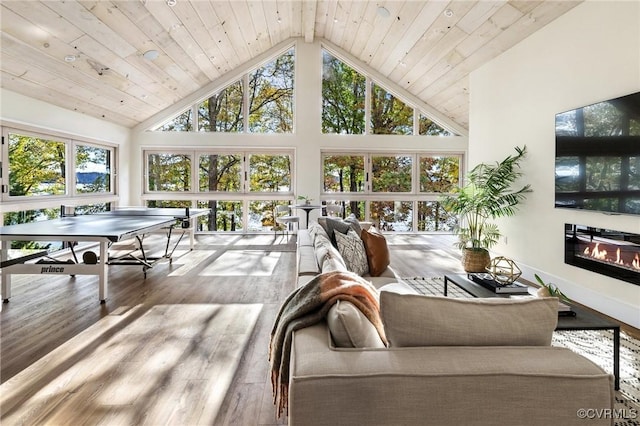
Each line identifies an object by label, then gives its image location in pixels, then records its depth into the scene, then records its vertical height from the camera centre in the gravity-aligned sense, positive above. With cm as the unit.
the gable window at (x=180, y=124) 804 +189
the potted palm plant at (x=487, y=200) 468 +12
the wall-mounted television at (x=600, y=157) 297 +48
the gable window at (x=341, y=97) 824 +255
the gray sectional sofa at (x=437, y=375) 104 -49
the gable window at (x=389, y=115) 831 +217
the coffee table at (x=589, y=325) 204 -66
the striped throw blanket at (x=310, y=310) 131 -39
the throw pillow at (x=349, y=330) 121 -41
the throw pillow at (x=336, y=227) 351 -18
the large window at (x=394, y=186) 840 +53
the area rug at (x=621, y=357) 188 -102
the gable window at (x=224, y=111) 810 +219
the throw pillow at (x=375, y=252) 316 -38
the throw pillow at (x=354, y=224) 367 -16
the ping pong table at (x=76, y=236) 322 -24
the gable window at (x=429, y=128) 840 +187
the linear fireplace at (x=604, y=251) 304 -39
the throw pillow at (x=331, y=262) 210 -33
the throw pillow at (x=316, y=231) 323 -21
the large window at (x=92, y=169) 640 +75
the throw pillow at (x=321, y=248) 238 -29
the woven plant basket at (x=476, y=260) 483 -69
